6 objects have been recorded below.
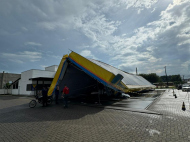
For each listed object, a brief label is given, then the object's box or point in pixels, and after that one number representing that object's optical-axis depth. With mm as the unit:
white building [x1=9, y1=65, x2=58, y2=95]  23516
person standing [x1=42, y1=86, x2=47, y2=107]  10130
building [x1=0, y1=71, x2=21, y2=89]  38031
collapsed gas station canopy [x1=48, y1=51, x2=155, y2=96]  10094
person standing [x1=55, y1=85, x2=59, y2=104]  11266
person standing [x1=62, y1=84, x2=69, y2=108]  9425
